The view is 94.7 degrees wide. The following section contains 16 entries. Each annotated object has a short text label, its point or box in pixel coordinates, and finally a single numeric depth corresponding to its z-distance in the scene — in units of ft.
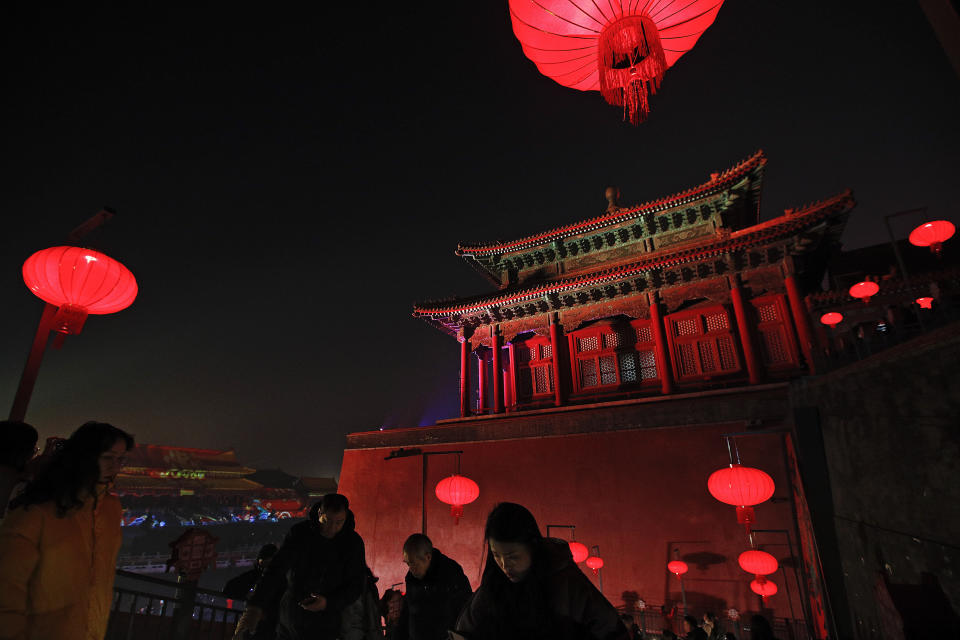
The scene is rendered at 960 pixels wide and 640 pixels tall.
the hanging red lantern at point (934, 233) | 24.80
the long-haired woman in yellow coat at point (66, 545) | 5.06
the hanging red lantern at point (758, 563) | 19.77
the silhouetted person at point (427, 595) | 9.16
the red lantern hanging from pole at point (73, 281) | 13.41
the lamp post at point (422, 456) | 31.61
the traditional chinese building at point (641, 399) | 23.31
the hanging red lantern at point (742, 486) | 18.58
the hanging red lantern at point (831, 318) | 37.27
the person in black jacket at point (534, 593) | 5.33
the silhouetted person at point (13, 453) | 6.37
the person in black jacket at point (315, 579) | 9.48
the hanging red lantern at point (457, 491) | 26.94
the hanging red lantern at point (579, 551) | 24.54
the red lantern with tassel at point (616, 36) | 10.75
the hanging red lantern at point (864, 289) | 31.27
